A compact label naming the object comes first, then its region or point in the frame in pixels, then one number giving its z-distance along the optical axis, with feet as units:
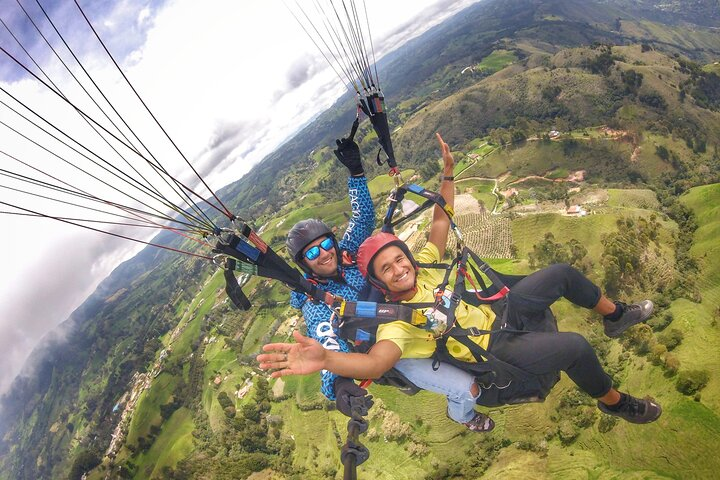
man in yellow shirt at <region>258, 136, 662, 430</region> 14.02
